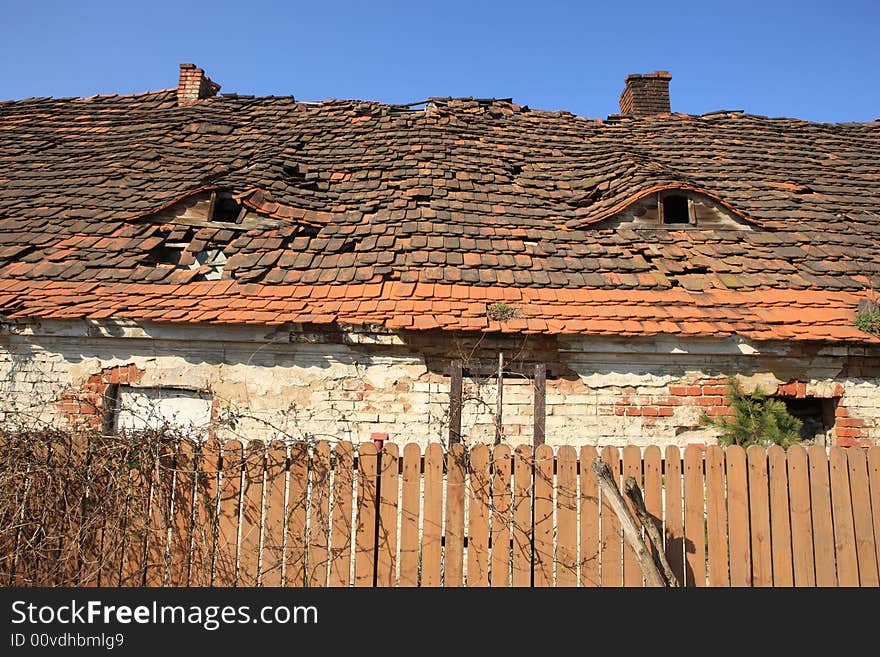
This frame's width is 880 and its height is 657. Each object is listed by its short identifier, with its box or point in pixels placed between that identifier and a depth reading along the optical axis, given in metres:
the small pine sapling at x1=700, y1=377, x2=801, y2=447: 4.61
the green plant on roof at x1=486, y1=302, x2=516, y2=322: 4.90
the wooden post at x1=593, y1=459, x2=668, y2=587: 3.21
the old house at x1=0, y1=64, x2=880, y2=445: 4.98
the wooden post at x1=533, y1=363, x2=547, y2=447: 4.93
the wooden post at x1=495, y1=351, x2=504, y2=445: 4.77
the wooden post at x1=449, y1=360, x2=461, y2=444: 4.93
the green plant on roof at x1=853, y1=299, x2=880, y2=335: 4.97
